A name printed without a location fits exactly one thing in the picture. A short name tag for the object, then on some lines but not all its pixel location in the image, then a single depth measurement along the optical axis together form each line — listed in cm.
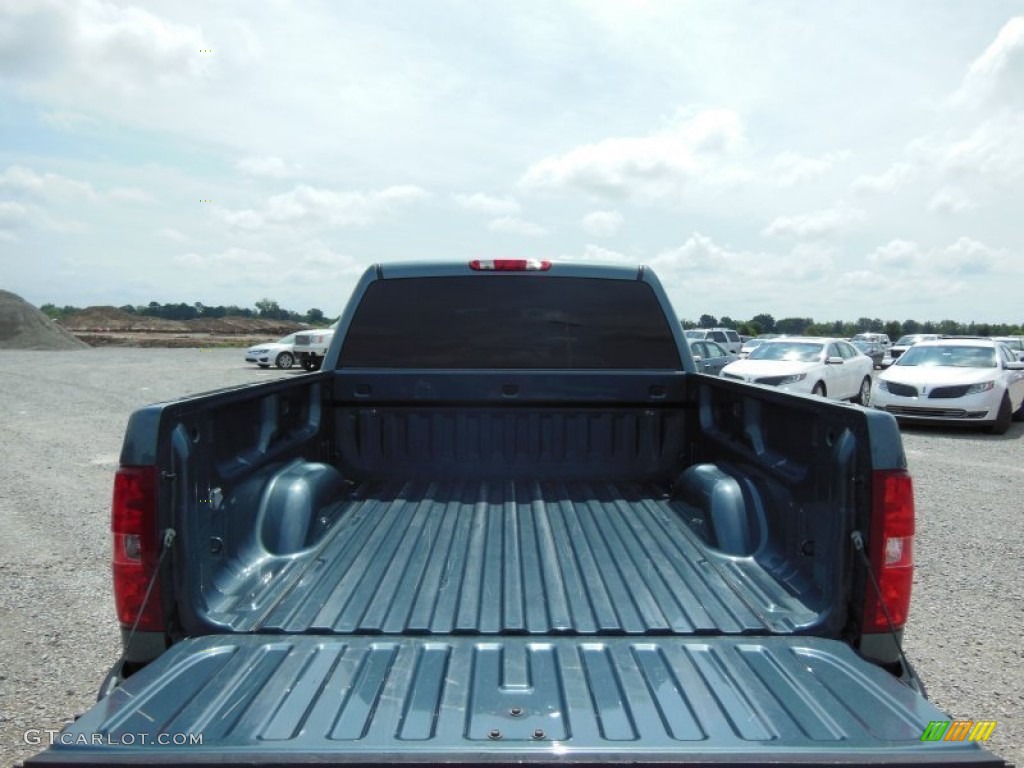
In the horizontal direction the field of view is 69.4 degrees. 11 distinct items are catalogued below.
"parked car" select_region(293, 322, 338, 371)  2775
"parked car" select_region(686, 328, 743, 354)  3154
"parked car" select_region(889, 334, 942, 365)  3841
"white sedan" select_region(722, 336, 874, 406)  1571
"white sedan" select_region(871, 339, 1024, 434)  1337
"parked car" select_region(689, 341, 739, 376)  2173
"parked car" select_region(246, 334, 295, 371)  2917
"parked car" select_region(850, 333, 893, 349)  4679
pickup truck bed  186
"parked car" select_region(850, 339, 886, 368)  3900
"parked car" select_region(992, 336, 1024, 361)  3272
